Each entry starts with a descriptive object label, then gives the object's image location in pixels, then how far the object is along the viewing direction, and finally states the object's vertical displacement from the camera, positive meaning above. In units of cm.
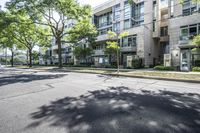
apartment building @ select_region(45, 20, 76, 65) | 3798 +353
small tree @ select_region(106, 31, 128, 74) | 1439 +272
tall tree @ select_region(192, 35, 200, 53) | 1225 +229
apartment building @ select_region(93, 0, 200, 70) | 1645 +605
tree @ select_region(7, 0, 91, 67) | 1762 +899
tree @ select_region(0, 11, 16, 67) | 1776 +651
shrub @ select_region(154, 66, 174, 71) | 1510 -76
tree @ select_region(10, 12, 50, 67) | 1991 +691
